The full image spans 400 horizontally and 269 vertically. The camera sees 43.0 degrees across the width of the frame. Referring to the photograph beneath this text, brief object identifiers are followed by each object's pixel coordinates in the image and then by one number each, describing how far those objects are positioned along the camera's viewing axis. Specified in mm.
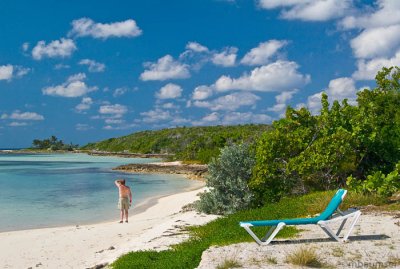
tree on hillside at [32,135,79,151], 183375
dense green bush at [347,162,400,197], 14797
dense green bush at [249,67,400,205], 17594
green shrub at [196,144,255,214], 16344
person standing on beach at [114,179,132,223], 18875
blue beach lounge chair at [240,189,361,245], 9477
